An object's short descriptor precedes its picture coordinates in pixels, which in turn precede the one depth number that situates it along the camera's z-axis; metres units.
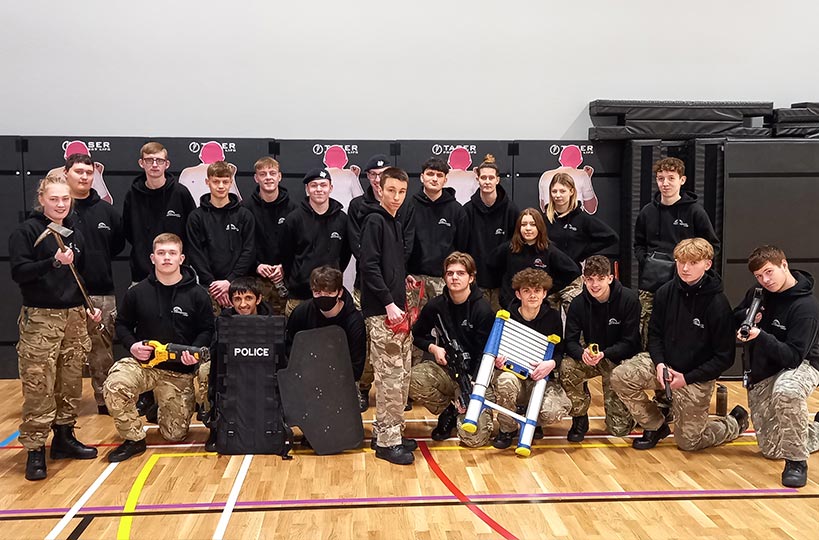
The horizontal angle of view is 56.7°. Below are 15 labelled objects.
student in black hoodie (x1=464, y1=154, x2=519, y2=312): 5.64
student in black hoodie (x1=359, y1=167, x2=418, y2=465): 4.44
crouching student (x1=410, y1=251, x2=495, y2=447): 4.84
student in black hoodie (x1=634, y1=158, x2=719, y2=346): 5.30
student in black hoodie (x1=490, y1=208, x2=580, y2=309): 5.20
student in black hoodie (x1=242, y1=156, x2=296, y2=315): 5.66
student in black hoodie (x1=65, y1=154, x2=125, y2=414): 5.42
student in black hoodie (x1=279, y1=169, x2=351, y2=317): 5.41
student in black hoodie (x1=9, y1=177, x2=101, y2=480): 4.29
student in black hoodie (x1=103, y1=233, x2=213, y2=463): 4.68
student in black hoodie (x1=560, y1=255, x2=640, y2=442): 4.83
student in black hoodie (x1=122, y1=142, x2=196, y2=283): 5.65
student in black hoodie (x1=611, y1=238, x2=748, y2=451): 4.55
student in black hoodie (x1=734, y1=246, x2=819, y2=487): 4.22
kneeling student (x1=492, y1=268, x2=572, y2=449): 4.71
